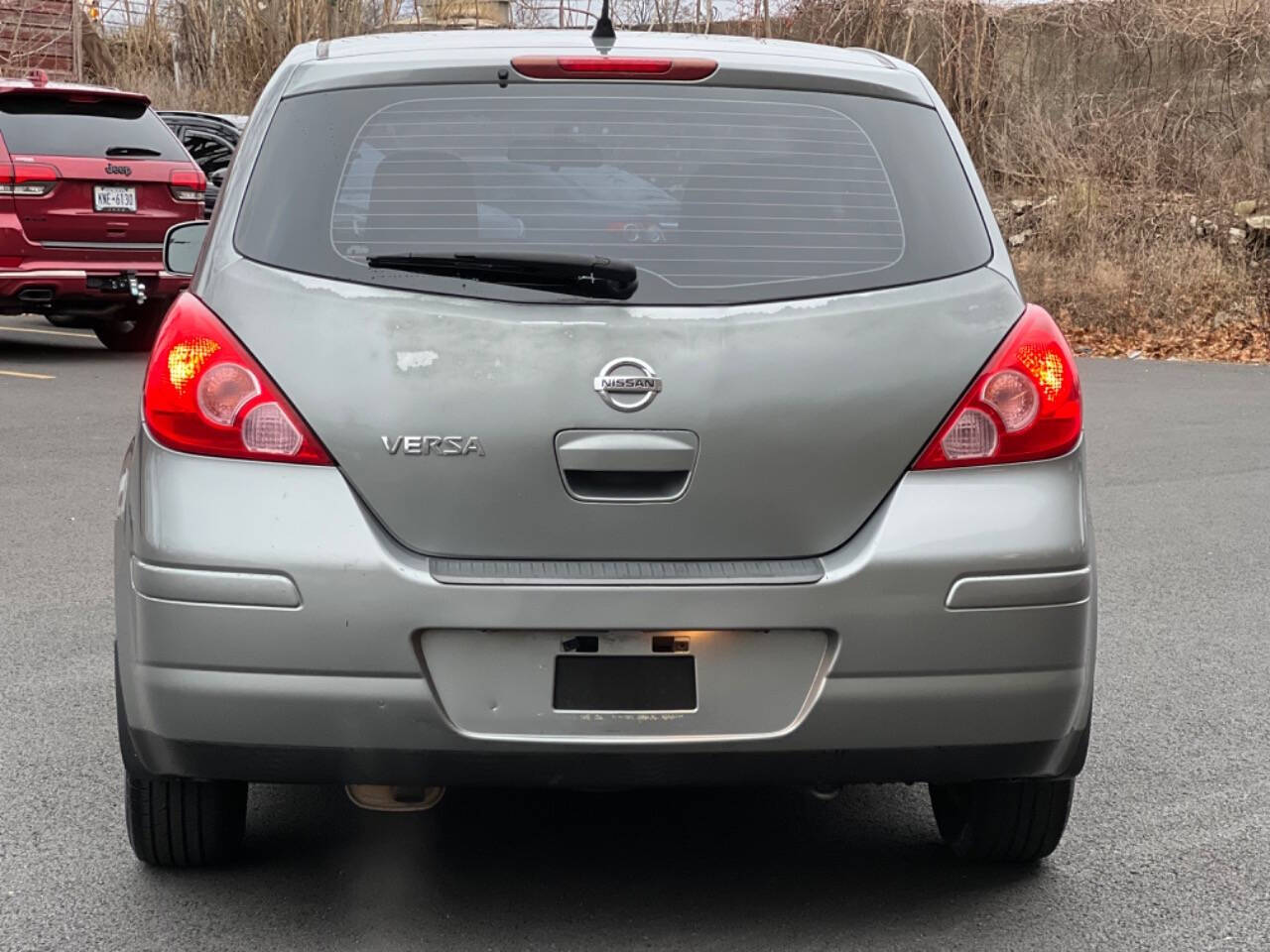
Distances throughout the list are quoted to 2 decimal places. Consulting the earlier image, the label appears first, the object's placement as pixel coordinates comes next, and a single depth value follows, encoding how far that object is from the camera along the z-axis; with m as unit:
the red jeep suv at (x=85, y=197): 13.80
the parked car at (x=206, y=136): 17.62
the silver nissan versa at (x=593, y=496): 3.31
